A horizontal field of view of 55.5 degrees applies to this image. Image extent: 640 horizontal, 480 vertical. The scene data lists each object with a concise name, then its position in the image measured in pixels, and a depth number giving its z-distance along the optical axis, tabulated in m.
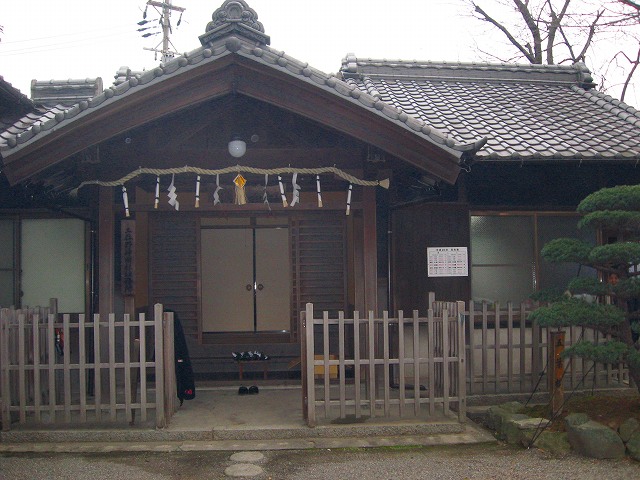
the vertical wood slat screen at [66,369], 6.69
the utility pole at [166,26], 26.03
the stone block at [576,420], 6.41
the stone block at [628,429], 6.27
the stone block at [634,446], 6.11
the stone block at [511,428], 6.65
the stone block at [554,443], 6.32
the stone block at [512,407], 7.27
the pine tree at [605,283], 6.41
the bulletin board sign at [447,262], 9.22
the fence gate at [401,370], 6.82
